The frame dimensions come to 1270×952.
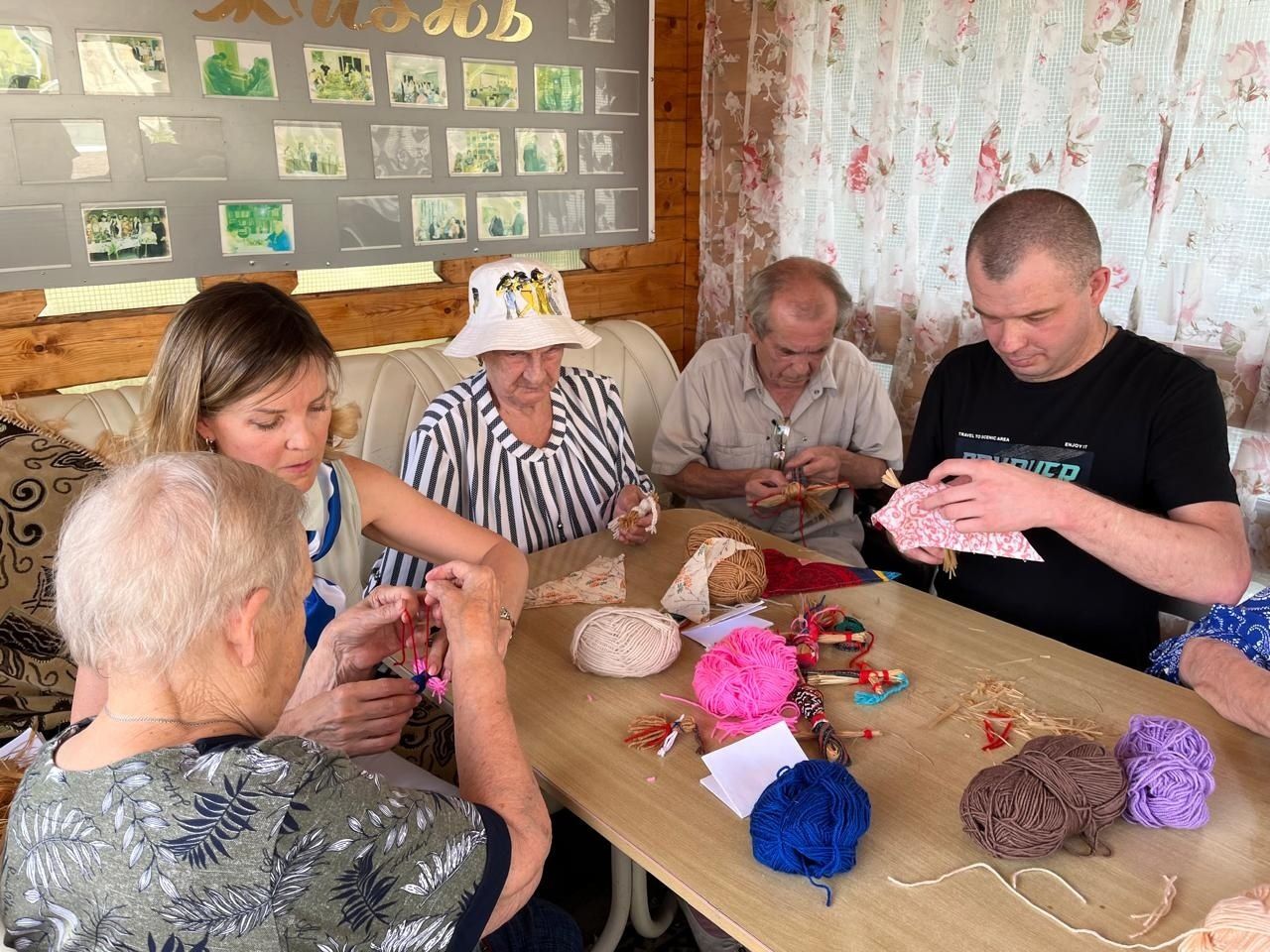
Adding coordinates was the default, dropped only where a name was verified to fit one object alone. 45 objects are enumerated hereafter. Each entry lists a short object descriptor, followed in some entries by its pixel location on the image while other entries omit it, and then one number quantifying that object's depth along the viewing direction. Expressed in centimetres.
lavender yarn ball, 115
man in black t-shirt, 161
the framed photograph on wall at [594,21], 321
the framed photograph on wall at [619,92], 335
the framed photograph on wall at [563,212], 330
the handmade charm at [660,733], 139
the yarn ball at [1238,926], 91
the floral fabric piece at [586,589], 185
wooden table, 105
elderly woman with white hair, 88
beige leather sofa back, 231
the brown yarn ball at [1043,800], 111
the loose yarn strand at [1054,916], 99
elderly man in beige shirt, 265
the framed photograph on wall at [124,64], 232
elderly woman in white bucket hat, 217
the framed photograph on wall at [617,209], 347
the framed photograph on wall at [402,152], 287
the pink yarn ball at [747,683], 143
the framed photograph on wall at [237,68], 250
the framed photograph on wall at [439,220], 300
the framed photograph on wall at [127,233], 243
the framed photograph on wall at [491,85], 301
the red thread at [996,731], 136
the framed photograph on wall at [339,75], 269
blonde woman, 143
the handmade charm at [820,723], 133
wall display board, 232
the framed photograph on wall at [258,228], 263
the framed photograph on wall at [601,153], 335
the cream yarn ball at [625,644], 156
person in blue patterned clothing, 134
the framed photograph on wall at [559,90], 318
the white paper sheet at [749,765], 127
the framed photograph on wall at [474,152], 303
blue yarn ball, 110
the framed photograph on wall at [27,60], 220
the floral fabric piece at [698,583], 177
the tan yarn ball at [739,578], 181
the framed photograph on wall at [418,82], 285
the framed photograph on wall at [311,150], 268
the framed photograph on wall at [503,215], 314
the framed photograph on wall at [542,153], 319
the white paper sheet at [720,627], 170
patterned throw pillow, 172
